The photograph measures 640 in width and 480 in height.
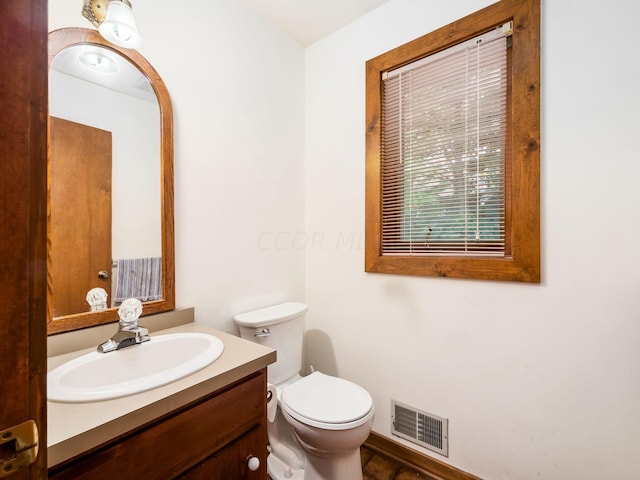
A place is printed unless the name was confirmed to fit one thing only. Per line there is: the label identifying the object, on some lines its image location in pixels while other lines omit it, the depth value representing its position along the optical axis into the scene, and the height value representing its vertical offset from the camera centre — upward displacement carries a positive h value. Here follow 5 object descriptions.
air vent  1.48 -0.96
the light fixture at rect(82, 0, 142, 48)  0.99 +0.74
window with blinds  1.26 +0.44
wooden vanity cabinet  0.66 -0.52
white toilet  1.21 -0.72
